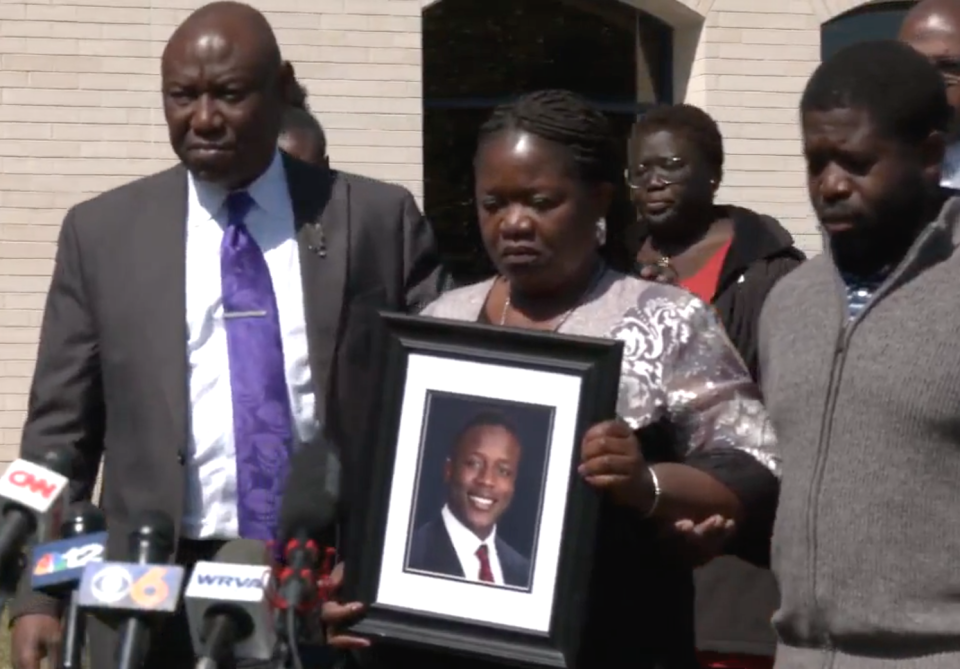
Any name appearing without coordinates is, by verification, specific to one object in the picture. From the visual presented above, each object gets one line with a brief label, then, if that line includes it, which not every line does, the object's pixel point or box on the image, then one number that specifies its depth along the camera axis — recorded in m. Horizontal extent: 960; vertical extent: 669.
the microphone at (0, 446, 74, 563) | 3.71
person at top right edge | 4.72
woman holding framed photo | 3.61
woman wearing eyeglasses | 5.59
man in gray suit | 4.34
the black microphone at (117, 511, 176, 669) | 3.23
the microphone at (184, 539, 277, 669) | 3.17
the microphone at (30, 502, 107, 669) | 3.53
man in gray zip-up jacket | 3.36
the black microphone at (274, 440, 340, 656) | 3.25
